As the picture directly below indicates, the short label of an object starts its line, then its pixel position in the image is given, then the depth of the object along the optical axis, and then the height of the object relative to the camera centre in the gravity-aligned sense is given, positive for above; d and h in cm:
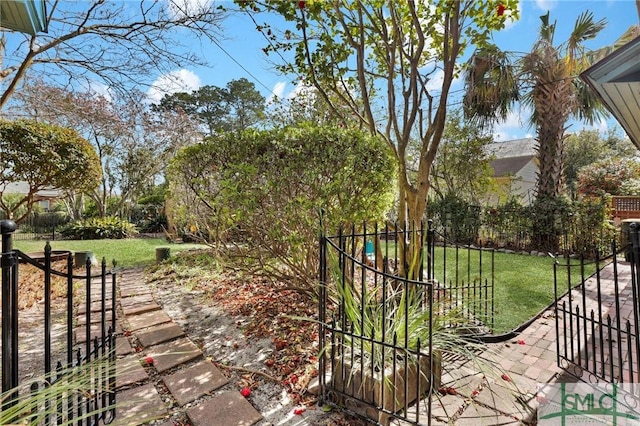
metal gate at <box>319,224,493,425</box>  196 -95
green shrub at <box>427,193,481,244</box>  919 -8
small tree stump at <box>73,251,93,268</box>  596 -77
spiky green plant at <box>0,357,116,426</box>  107 -67
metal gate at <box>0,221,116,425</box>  119 -64
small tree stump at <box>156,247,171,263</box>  675 -79
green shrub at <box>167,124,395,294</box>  309 +33
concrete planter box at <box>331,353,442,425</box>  197 -112
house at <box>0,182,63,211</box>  1536 +139
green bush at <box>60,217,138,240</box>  1149 -44
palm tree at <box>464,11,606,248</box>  768 +331
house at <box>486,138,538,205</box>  2113 +365
